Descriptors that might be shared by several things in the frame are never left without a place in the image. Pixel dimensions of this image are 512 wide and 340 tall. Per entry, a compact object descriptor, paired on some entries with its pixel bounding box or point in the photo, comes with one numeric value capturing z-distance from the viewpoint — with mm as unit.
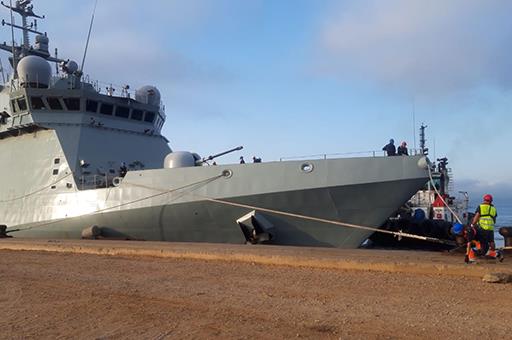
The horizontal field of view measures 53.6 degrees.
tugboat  19359
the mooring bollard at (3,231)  16891
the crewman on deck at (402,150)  13555
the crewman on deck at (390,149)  13266
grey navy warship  12859
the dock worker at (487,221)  8734
